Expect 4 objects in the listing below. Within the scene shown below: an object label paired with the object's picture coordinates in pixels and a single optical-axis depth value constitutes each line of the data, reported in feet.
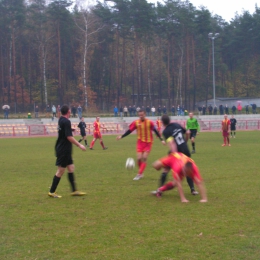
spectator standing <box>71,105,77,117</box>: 164.94
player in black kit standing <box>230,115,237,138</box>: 100.48
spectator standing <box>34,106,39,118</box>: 168.04
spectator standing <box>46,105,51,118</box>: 175.77
